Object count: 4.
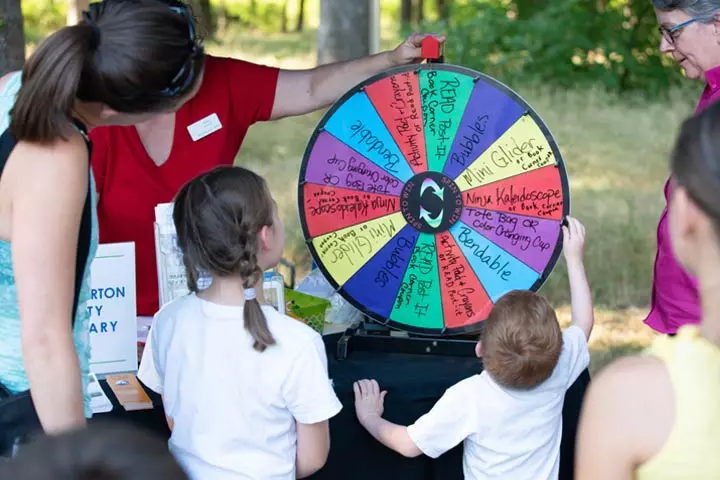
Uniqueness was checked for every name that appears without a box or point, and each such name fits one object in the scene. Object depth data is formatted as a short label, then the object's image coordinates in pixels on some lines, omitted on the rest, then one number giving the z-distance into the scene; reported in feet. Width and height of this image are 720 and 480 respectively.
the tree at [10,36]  10.24
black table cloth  6.99
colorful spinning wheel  7.35
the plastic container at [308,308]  7.80
